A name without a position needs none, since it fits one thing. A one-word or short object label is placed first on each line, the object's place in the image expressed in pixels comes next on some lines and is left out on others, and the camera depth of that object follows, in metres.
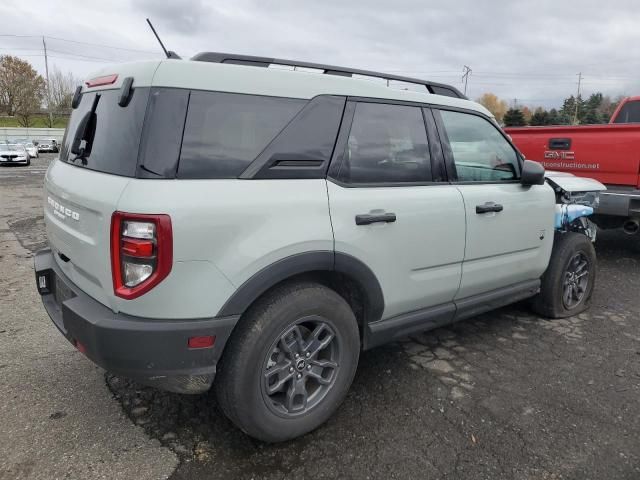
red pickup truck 5.70
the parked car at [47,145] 41.72
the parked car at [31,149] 30.90
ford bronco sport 2.13
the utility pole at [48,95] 67.10
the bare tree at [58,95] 68.00
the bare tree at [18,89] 63.19
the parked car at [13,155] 25.09
